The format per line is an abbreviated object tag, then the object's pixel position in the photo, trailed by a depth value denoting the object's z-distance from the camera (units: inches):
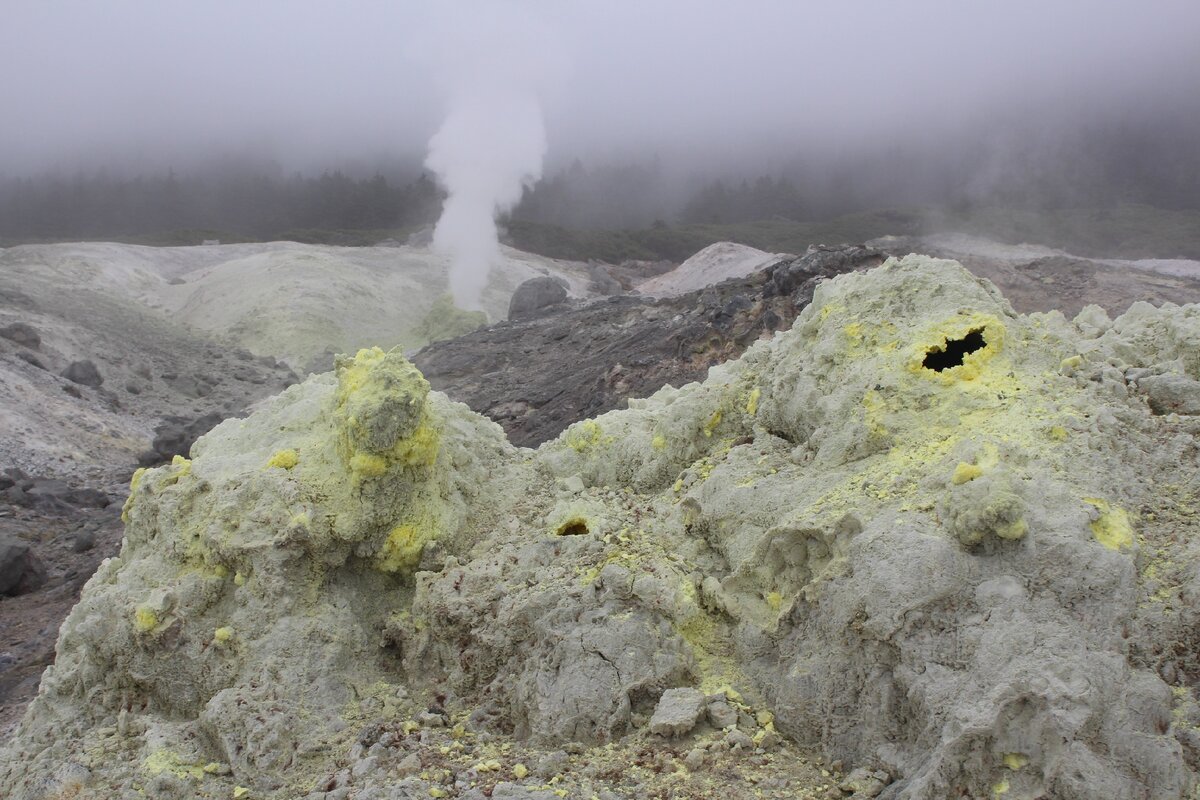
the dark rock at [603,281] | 1779.9
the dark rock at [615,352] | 671.8
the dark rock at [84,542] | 507.5
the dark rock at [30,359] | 868.0
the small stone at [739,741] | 154.4
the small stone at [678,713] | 158.9
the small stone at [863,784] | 140.9
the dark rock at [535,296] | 1288.1
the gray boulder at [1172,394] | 188.2
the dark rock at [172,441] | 689.6
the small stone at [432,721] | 177.9
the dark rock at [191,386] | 1015.0
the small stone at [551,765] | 154.6
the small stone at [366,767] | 163.6
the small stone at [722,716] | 160.1
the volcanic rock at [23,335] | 922.1
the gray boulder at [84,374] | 887.1
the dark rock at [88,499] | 596.7
